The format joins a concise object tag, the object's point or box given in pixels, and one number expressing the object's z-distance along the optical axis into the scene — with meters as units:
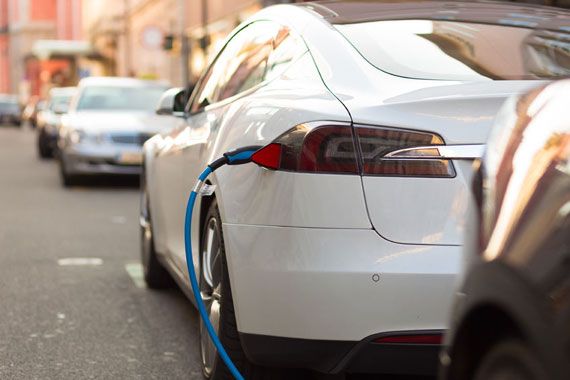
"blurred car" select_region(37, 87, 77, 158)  23.31
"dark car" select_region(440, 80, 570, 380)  2.12
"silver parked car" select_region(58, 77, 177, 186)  14.66
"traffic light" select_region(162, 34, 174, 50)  35.30
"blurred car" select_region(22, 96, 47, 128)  49.95
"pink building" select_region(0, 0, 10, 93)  133.12
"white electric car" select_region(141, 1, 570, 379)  3.44
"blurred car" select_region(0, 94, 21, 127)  63.03
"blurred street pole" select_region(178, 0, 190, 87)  37.28
